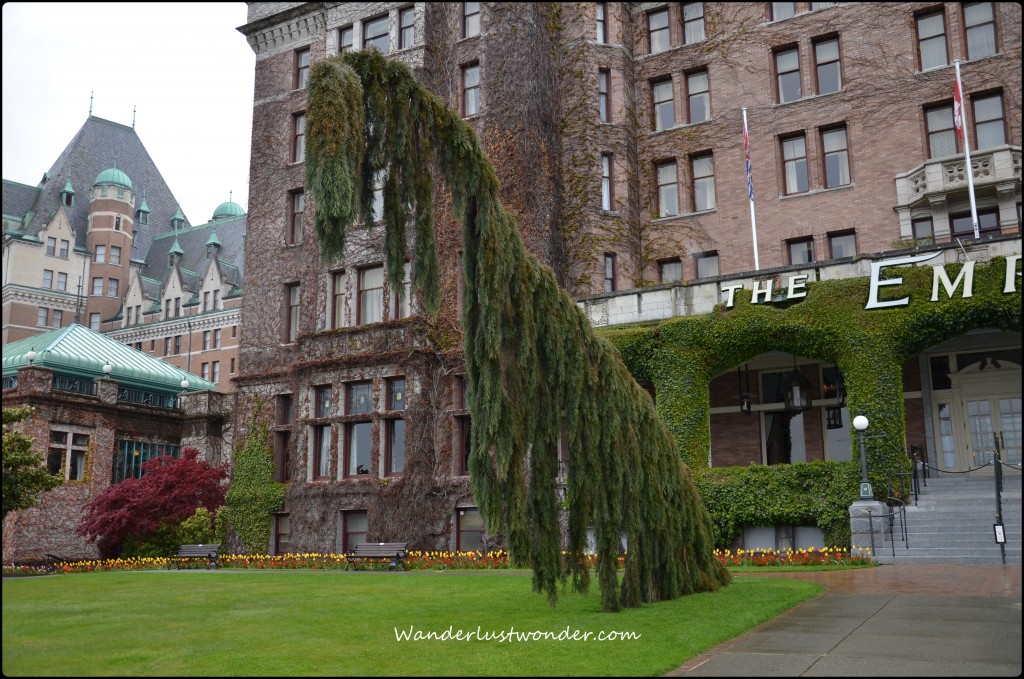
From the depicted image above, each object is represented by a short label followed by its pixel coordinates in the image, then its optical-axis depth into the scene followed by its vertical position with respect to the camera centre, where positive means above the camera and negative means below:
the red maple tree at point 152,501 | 31.52 -0.02
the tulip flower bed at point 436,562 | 19.64 -1.78
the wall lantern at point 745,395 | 27.67 +2.95
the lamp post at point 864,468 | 20.84 +0.50
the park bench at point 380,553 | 23.33 -1.48
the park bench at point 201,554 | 26.58 -1.59
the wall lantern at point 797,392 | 25.23 +2.76
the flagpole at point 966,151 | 25.39 +9.57
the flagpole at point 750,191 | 29.03 +9.61
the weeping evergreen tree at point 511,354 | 11.32 +1.82
